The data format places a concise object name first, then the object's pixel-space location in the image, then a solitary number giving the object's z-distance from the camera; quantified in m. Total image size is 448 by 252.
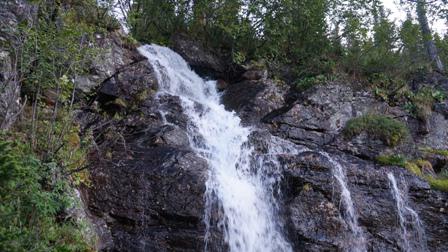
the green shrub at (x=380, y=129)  11.42
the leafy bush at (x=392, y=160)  10.61
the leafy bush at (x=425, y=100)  13.02
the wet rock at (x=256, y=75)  13.71
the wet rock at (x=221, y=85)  14.07
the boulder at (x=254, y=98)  12.21
